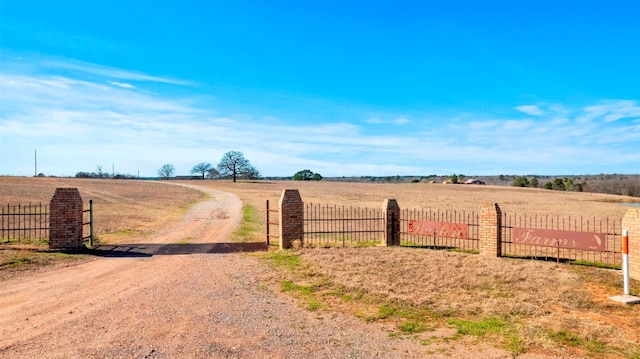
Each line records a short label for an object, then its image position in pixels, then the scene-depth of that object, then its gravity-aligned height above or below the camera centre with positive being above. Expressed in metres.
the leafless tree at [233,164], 107.56 +4.10
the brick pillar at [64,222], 14.57 -1.50
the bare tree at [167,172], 163.38 +2.98
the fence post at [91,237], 15.75 -2.21
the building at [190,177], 135.95 +0.90
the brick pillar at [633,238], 10.38 -1.42
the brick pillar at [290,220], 15.19 -1.45
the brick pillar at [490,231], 13.34 -1.61
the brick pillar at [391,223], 15.48 -1.58
